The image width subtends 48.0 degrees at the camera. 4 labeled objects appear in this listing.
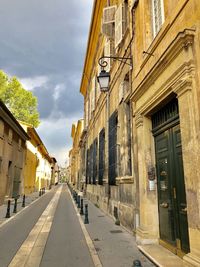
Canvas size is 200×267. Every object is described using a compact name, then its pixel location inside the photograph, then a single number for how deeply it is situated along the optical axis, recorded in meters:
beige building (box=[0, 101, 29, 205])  13.89
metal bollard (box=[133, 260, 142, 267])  2.60
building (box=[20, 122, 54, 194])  23.62
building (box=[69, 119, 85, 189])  35.65
